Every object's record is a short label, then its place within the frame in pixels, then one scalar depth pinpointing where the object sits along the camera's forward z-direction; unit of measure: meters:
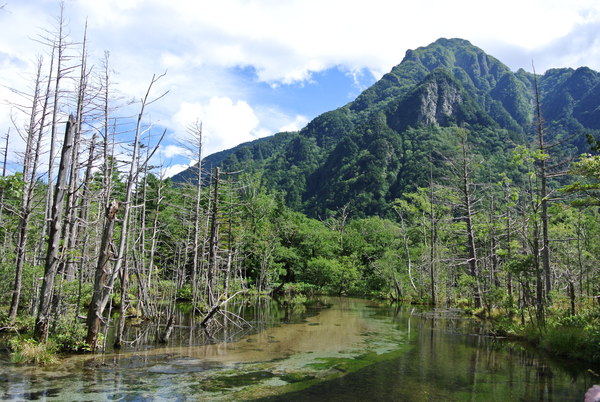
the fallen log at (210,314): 15.22
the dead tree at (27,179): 13.93
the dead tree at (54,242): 11.02
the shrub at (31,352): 10.30
